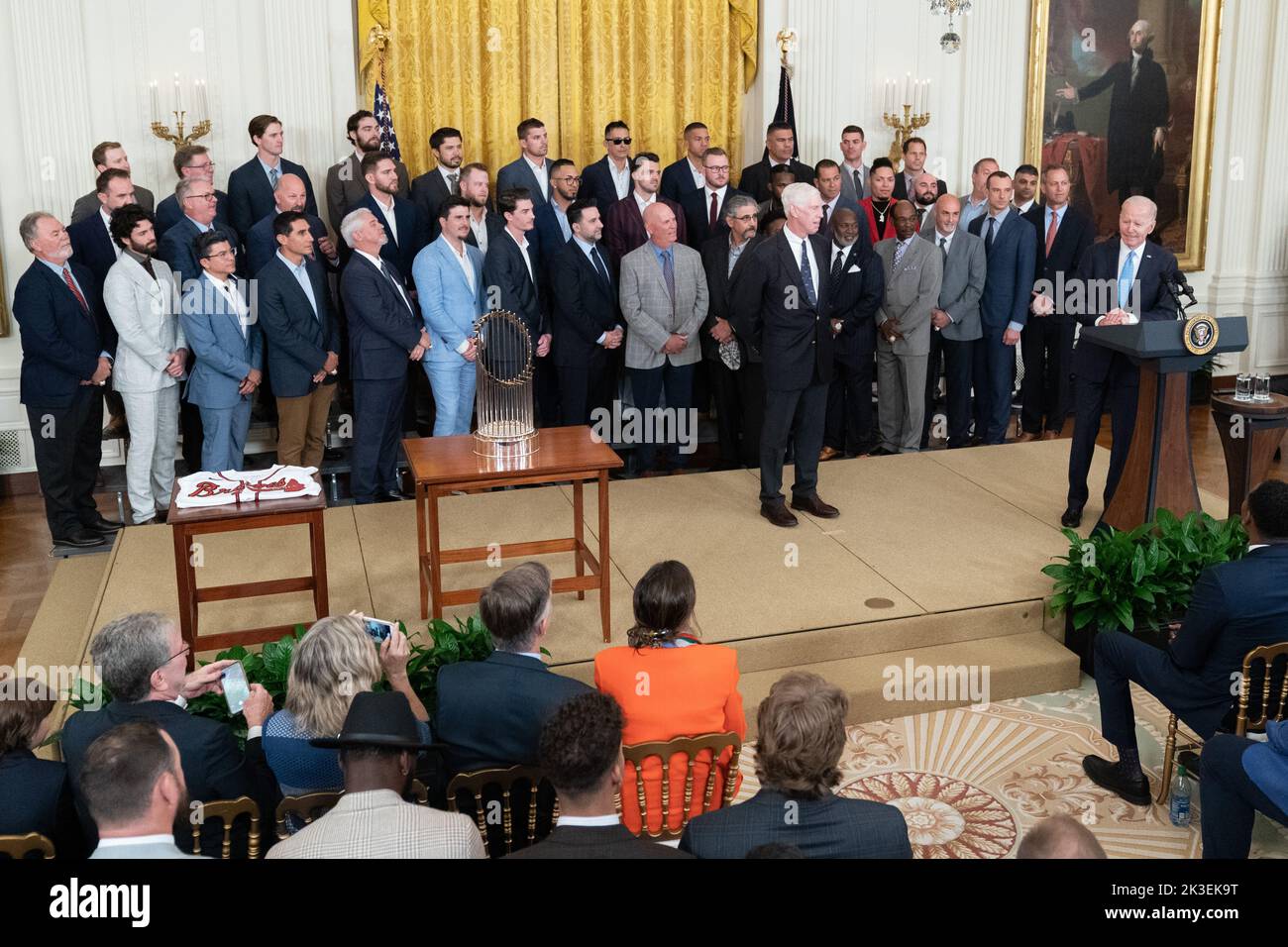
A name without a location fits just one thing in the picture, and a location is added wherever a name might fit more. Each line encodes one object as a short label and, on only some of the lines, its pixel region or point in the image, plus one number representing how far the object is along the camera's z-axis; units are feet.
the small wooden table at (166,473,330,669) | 17.08
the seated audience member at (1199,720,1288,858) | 12.72
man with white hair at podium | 22.72
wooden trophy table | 18.04
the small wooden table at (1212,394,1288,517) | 24.39
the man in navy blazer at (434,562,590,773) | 12.54
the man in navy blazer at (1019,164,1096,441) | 31.07
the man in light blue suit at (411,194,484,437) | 25.32
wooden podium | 20.39
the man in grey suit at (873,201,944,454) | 28.27
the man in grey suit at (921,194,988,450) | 29.04
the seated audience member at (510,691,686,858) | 9.53
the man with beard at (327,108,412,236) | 27.81
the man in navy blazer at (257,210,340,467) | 24.53
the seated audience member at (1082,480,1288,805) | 14.23
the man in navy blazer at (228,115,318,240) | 27.04
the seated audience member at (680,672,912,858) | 10.24
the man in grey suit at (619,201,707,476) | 26.58
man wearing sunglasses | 29.48
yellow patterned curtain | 30.40
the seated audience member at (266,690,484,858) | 9.76
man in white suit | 24.08
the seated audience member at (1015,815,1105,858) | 8.26
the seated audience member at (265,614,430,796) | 12.21
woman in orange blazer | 12.71
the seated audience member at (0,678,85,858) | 11.42
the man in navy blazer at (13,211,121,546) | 23.47
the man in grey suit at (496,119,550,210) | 28.78
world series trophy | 19.01
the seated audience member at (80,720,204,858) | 9.29
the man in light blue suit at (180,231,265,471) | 24.21
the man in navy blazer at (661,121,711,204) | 29.94
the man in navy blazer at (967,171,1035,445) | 29.68
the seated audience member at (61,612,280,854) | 11.84
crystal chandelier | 28.81
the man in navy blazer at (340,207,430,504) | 24.71
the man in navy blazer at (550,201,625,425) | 26.63
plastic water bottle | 15.74
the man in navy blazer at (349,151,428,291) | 26.68
